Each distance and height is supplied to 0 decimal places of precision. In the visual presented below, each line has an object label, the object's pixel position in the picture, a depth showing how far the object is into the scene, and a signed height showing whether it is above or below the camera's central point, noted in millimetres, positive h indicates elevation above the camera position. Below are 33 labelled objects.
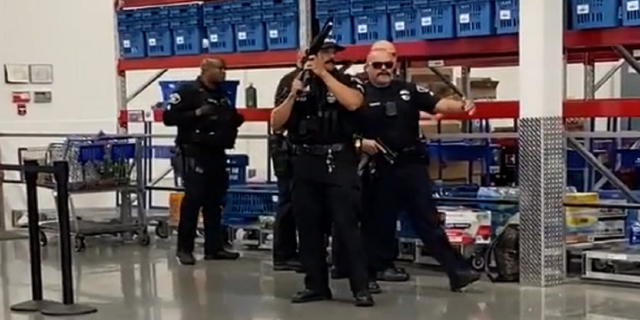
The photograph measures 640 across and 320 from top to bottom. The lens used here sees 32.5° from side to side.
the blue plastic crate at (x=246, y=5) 10242 +907
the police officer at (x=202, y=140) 9531 -326
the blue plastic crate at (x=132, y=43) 11758 +663
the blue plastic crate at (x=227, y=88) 9922 +140
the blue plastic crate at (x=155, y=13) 11353 +947
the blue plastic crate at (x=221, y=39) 10617 +619
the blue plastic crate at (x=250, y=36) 10297 +615
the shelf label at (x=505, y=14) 8359 +618
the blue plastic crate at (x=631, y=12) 7734 +564
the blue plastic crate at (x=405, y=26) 8953 +591
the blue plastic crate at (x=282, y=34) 10023 +613
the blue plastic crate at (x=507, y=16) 8328 +603
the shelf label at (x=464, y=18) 8562 +613
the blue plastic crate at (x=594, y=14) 7871 +577
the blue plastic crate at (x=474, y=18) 8477 +607
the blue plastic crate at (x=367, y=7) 9172 +776
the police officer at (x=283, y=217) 8758 -966
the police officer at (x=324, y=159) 7246 -394
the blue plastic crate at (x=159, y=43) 11406 +641
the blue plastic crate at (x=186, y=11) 10969 +934
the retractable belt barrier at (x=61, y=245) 7227 -947
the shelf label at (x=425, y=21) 8828 +612
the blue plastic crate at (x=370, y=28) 9203 +600
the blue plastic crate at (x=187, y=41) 11047 +634
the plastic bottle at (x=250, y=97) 12953 +53
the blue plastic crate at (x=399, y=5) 8970 +759
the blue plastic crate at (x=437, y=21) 8688 +603
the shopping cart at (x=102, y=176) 10805 -709
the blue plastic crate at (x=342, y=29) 9469 +608
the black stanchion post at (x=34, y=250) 7547 -999
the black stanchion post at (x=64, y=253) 7203 -989
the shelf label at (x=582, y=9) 8044 +624
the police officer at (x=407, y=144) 7809 -332
